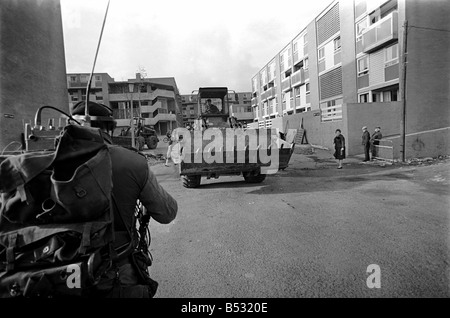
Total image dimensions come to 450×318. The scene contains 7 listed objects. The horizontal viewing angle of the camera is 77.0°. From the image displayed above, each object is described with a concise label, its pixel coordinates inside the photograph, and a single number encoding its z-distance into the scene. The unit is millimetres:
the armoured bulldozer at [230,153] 6918
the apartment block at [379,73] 14203
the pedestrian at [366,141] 11855
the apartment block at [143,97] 47469
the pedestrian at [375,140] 12196
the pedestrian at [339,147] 10461
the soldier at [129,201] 1589
